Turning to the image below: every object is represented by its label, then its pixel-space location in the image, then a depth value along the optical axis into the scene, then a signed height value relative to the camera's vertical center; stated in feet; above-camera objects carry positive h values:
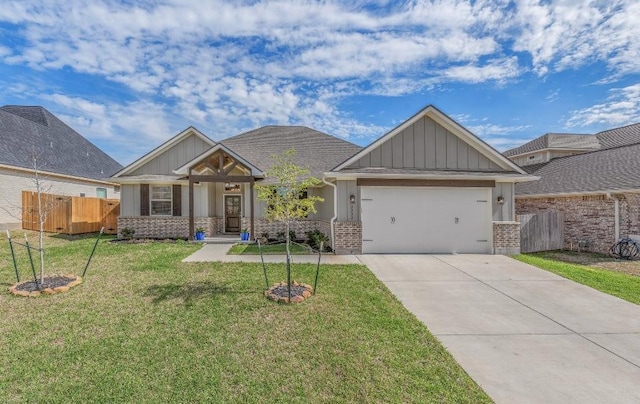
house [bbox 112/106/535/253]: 34.63 +1.22
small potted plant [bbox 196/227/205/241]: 42.88 -4.18
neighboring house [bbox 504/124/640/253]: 37.35 +1.22
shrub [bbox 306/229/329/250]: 38.27 -4.36
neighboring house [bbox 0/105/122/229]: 52.06 +10.10
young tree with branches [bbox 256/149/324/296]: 21.11 +0.79
